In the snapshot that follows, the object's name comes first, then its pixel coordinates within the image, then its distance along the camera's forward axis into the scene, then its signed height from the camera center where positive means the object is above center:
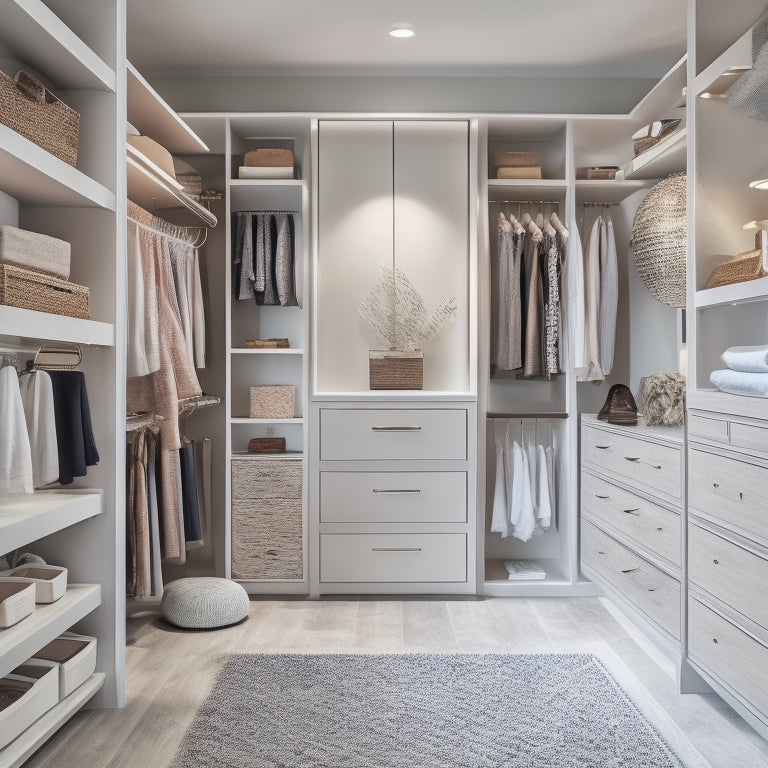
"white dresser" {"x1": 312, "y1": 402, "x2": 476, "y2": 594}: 3.87 -0.63
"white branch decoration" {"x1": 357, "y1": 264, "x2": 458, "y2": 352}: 4.01 +0.31
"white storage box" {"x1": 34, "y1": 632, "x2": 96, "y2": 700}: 2.27 -0.87
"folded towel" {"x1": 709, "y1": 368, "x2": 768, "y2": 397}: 2.22 -0.03
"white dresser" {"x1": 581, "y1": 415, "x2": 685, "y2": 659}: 2.78 -0.60
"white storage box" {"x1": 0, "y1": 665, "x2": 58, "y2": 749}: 1.98 -0.89
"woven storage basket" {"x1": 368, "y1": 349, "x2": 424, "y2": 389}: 3.94 +0.02
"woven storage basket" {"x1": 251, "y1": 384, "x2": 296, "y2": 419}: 3.99 -0.15
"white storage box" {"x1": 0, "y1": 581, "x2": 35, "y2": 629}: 2.04 -0.62
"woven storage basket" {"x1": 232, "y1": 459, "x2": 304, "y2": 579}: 3.89 -0.74
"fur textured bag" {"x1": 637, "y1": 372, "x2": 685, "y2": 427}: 3.18 -0.11
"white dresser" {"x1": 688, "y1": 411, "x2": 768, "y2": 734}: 2.13 -0.56
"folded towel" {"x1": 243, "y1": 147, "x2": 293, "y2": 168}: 3.98 +1.12
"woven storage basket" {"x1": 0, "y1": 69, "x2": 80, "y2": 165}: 1.99 +0.71
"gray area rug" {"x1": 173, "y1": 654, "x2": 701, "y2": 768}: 2.21 -1.10
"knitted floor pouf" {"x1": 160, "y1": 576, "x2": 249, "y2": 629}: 3.35 -1.02
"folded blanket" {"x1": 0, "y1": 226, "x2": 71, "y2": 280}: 2.03 +0.34
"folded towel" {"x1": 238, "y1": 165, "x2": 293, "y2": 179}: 3.96 +1.03
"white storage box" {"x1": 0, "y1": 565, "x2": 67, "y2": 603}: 2.28 -0.62
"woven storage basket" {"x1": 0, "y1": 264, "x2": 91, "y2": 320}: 1.95 +0.22
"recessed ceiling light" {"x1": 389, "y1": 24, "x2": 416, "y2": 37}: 3.62 +1.64
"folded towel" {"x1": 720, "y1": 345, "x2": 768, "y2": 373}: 2.21 +0.04
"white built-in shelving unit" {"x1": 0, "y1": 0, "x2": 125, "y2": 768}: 2.40 +0.24
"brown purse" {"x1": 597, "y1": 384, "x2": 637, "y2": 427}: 3.42 -0.15
